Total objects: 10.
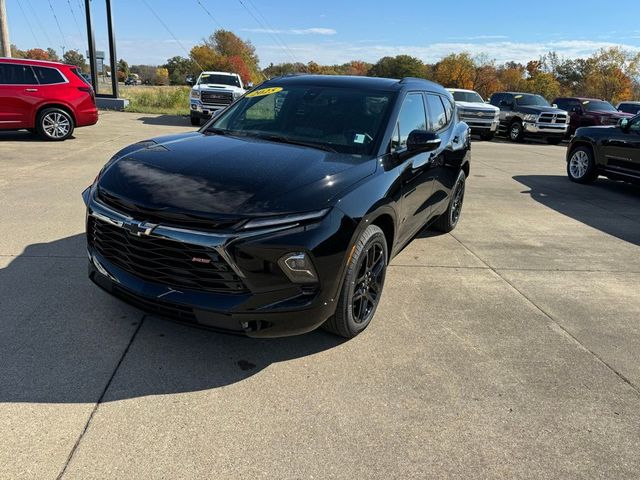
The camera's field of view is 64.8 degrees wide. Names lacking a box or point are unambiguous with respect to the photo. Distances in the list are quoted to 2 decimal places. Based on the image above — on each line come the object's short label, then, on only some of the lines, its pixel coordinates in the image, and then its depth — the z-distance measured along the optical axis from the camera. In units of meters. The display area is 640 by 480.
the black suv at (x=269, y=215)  2.79
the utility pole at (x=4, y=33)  19.47
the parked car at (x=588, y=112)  20.78
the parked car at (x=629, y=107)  23.50
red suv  11.56
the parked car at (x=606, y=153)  9.55
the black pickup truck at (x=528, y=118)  20.50
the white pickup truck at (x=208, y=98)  17.91
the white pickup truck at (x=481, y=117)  20.06
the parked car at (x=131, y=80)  94.32
